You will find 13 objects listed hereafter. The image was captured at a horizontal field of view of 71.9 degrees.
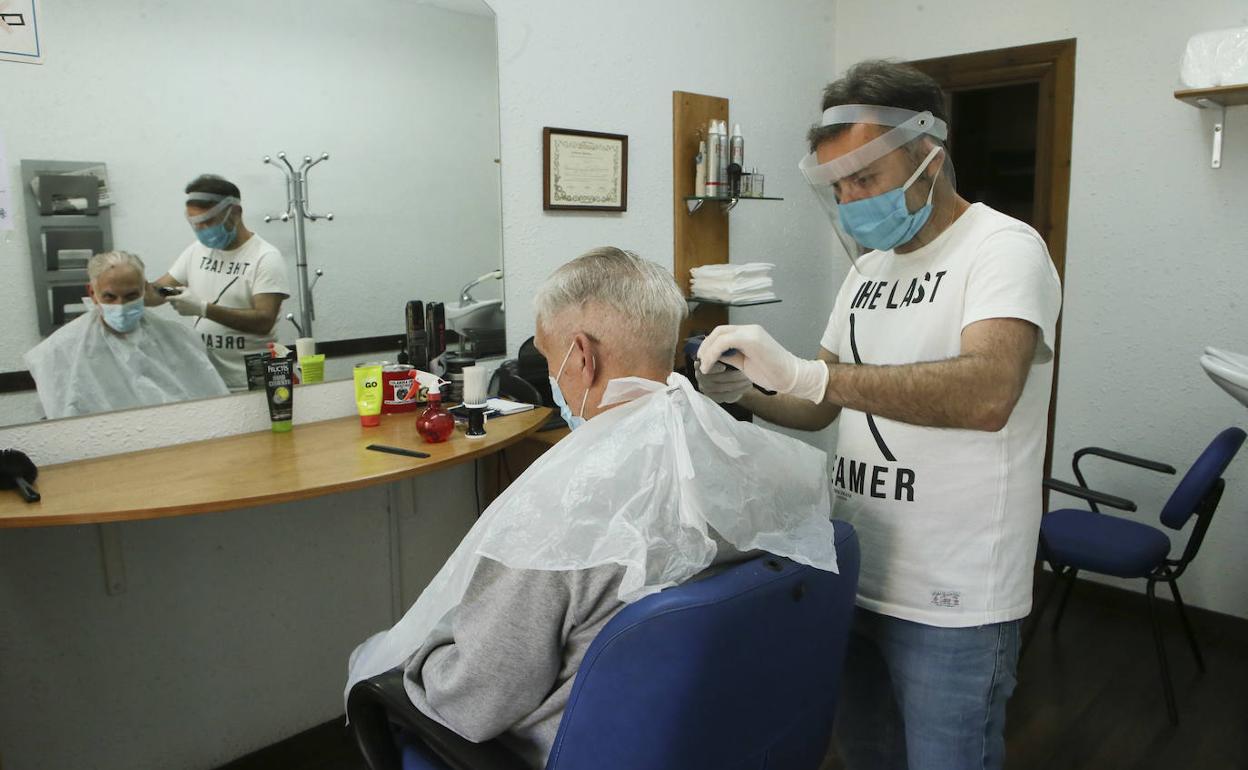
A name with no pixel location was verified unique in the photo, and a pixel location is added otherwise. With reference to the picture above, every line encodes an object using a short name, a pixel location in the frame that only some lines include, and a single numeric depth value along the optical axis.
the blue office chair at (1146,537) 2.45
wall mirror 1.81
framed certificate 2.68
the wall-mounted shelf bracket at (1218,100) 2.55
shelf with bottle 3.06
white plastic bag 2.53
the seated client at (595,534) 1.08
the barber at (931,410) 1.29
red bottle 1.98
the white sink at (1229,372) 2.29
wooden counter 1.49
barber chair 0.94
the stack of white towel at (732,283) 3.05
